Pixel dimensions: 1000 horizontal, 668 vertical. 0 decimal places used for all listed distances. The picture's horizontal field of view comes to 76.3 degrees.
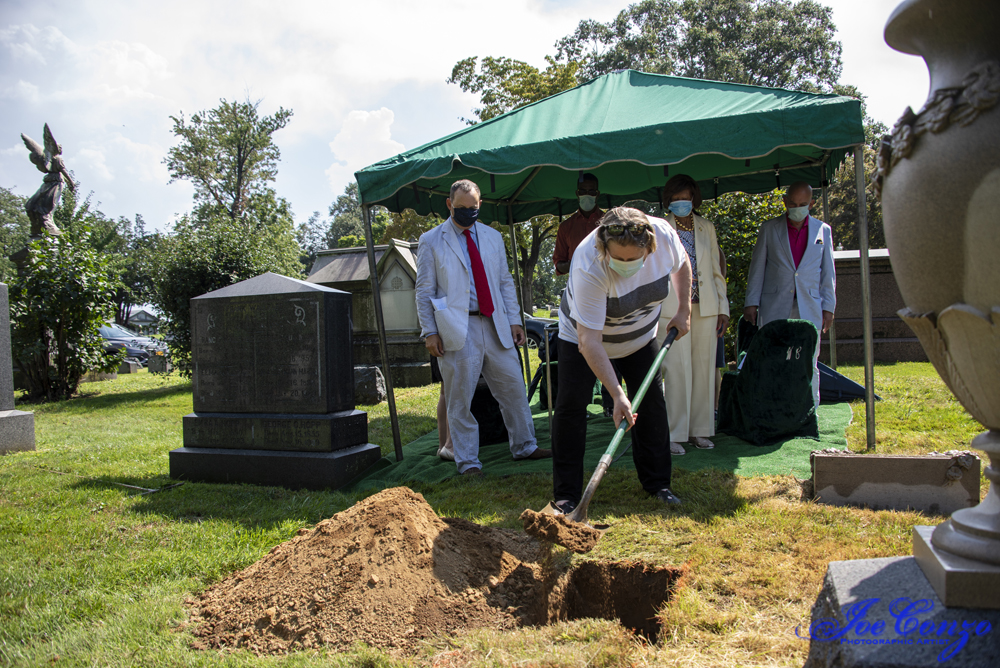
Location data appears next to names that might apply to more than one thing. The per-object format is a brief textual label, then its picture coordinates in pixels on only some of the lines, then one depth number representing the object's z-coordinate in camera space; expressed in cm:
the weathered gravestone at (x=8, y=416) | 598
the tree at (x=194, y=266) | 1048
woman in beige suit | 448
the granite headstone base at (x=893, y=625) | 142
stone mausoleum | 979
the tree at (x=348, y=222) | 3472
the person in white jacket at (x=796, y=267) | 488
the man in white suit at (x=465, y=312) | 439
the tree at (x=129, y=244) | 4256
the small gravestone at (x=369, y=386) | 814
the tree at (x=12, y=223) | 3764
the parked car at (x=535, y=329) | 1309
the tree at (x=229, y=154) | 3075
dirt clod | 271
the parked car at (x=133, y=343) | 1998
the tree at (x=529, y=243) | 1953
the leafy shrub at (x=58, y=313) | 965
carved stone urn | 145
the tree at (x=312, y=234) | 7840
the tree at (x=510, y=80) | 1750
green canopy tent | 393
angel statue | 1126
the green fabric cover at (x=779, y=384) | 460
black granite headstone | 443
